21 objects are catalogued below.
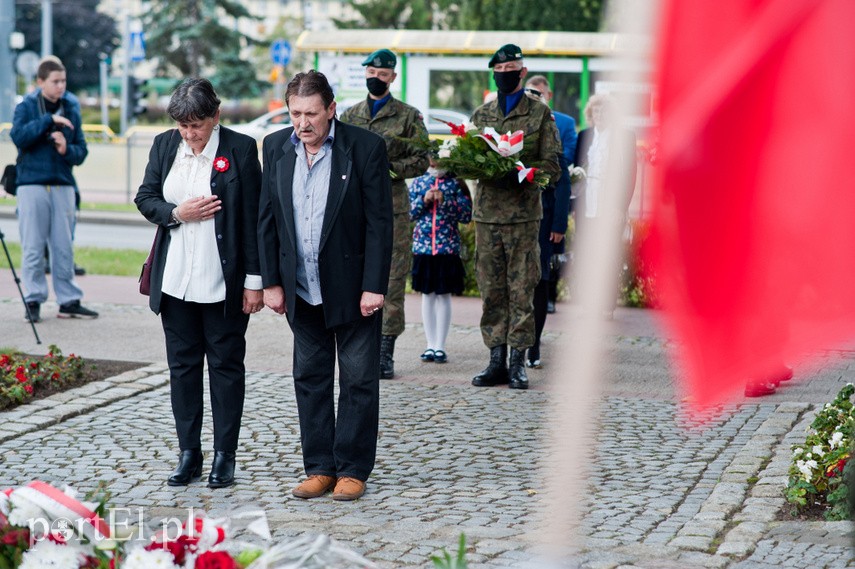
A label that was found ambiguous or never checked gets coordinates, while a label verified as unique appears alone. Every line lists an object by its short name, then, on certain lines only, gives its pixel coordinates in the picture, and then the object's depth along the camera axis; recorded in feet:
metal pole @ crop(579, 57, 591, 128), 75.56
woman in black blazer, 19.80
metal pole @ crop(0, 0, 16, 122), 86.87
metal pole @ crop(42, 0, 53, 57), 119.34
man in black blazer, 19.24
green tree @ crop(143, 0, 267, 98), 187.42
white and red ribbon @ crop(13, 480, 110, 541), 12.36
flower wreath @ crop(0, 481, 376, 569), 10.73
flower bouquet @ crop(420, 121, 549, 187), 27.09
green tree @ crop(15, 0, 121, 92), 208.03
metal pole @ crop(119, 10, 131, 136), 140.46
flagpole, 5.71
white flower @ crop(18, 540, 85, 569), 11.27
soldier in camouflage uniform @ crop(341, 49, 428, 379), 28.12
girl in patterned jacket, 30.73
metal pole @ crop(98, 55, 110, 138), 159.94
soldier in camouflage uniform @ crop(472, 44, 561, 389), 27.94
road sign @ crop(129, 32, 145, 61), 141.59
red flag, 6.15
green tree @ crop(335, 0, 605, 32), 124.77
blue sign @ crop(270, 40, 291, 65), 124.36
